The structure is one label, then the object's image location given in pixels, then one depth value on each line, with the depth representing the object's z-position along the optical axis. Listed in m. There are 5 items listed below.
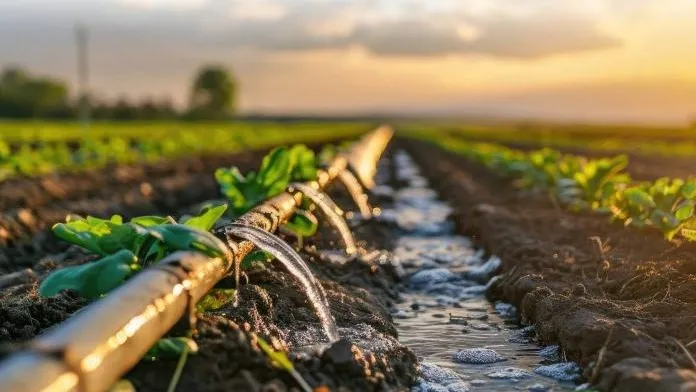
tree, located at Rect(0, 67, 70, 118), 71.12
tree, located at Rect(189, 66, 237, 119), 103.19
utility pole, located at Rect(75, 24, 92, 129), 49.16
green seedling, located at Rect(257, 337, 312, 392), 2.66
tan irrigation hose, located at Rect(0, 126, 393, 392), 2.06
